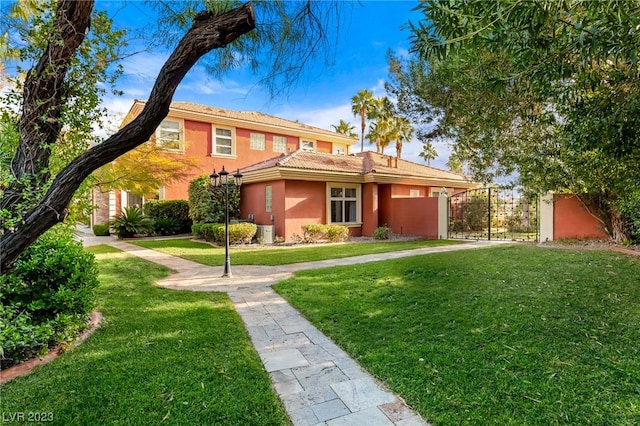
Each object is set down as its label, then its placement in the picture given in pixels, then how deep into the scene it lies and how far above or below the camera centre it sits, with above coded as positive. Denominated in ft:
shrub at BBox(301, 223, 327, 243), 47.34 -2.89
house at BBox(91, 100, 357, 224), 62.34 +15.05
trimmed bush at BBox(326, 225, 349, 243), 47.70 -3.03
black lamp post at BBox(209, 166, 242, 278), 25.94 -4.35
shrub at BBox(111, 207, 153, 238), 53.47 -1.93
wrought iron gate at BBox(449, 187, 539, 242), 50.70 -0.83
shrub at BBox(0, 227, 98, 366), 11.30 -3.26
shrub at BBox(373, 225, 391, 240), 49.26 -3.15
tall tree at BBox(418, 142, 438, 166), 128.16 +23.17
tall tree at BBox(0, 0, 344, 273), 8.11 +3.96
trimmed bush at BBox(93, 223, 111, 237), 61.31 -3.51
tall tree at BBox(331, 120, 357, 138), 116.47 +30.50
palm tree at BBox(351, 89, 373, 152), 98.96 +33.86
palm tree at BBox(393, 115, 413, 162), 83.08 +22.39
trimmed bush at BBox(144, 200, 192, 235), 61.00 -0.08
